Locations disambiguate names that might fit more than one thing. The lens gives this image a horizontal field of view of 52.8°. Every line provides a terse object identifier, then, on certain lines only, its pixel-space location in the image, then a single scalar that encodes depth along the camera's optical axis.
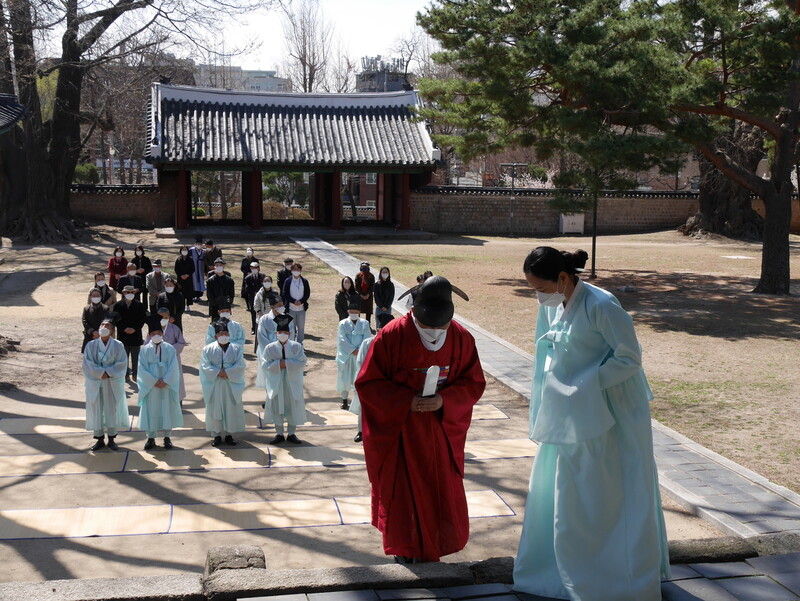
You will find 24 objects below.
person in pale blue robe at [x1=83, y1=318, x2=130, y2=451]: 8.14
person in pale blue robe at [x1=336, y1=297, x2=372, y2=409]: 9.78
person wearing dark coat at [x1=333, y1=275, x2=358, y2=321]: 12.54
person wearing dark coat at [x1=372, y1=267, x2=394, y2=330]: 13.02
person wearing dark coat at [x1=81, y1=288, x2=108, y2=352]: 11.07
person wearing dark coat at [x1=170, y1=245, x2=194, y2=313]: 15.72
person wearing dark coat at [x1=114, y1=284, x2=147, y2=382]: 11.02
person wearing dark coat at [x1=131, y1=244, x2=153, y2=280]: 15.34
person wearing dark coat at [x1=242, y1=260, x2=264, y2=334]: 14.16
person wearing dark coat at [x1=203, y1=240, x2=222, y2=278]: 17.11
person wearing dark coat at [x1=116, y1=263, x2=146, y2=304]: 13.73
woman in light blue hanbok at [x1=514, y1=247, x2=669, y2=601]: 4.00
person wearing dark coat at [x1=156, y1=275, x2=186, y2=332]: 12.22
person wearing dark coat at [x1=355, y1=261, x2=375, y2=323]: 13.91
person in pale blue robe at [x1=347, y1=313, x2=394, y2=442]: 8.53
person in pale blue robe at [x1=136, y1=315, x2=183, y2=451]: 8.21
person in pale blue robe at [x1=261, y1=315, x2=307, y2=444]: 8.48
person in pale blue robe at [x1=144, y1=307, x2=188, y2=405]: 9.85
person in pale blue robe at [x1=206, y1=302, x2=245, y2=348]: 9.26
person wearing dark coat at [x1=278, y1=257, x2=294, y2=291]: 13.93
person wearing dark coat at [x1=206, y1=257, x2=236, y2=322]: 13.84
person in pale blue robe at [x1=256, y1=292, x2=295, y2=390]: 9.82
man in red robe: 4.48
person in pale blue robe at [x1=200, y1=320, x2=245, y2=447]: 8.36
